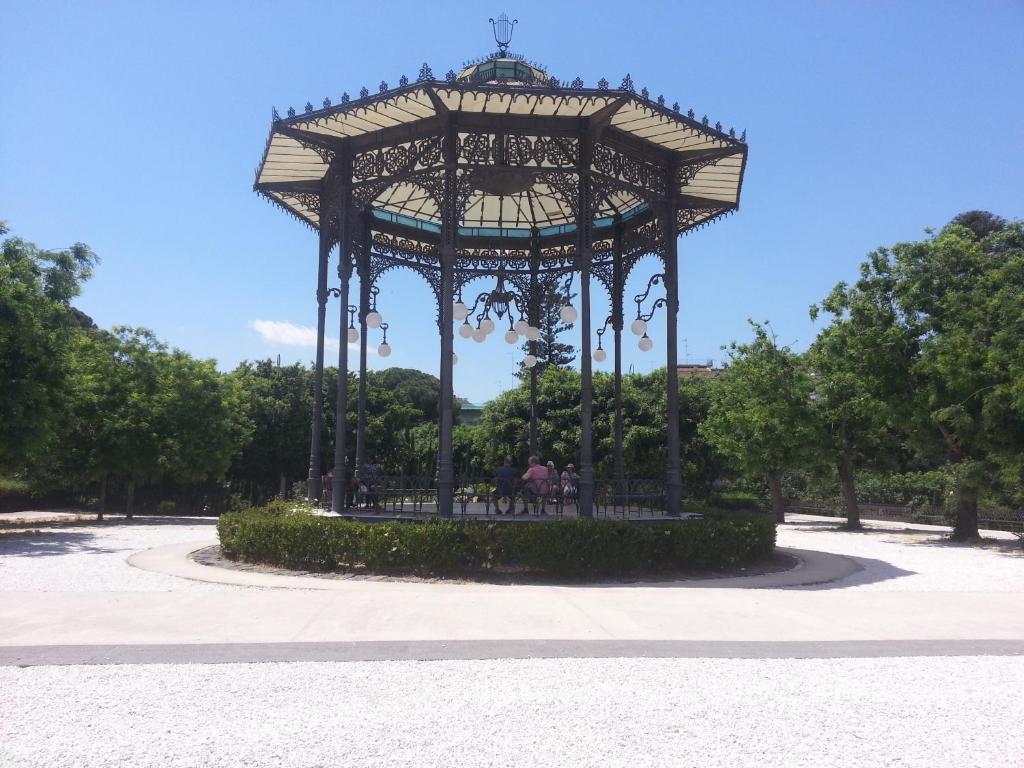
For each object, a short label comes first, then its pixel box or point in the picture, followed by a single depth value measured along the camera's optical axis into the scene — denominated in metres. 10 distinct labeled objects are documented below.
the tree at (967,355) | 19.45
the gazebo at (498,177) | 12.10
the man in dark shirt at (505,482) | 13.25
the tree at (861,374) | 22.70
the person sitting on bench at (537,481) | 13.31
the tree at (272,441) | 37.59
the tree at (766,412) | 28.05
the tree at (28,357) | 18.16
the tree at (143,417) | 25.14
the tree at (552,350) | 42.46
